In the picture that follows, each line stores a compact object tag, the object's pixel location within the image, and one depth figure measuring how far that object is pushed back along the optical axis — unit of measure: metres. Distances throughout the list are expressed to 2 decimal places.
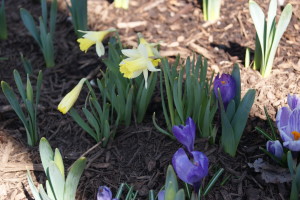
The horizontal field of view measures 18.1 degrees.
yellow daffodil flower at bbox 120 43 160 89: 1.32
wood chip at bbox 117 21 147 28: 1.70
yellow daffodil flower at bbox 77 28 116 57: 1.37
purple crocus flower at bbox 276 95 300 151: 1.28
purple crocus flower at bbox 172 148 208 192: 1.24
